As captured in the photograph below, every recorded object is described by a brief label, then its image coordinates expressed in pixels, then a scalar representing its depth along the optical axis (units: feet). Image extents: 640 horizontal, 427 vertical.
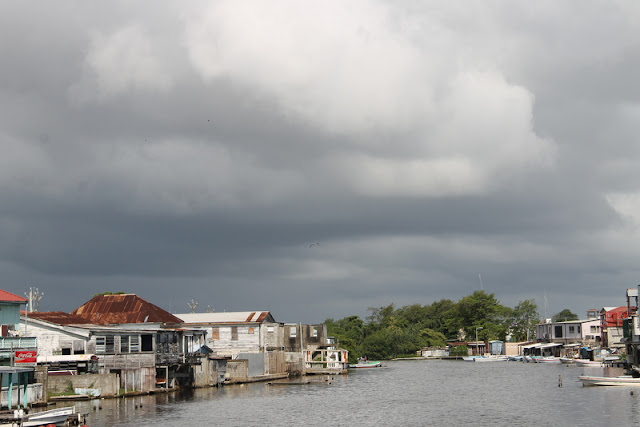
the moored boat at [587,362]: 510.99
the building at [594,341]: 634.02
